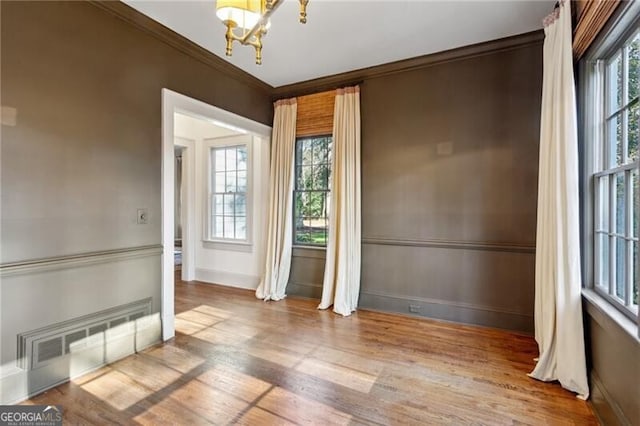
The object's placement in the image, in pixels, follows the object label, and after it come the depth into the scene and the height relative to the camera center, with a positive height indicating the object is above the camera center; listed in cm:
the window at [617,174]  183 +27
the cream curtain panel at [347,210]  396 +7
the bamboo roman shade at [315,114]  429 +139
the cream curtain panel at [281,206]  446 +13
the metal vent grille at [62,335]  218 -90
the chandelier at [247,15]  177 +114
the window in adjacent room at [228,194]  536 +37
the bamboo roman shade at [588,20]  186 +123
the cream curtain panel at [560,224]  222 -5
